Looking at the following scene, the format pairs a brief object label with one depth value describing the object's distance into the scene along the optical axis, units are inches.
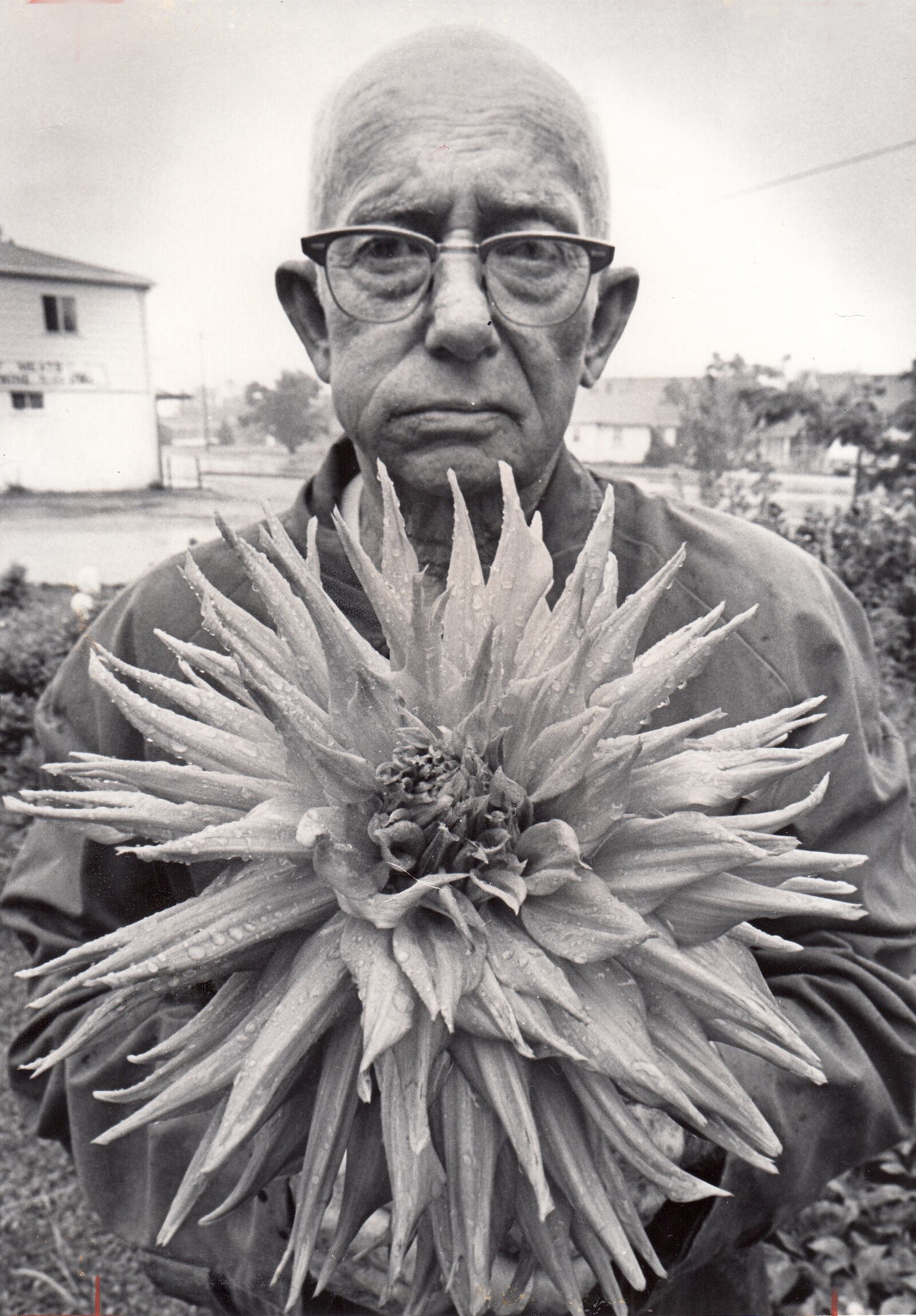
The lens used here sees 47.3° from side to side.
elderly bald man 64.0
